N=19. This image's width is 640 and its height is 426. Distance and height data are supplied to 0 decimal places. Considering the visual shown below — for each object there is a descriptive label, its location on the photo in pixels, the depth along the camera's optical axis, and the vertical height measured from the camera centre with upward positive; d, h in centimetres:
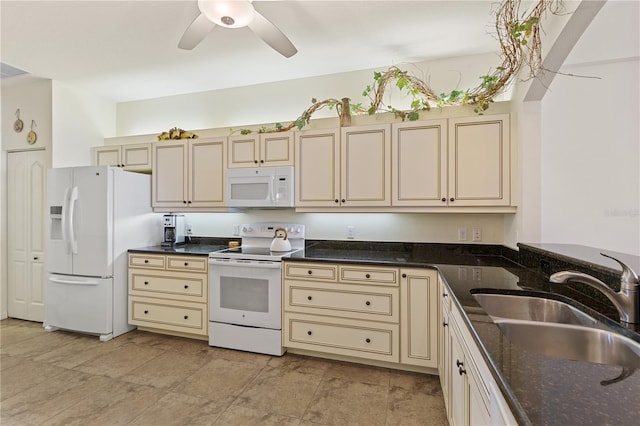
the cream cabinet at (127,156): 361 +66
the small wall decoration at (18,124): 374 +105
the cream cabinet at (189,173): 334 +43
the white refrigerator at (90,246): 318 -37
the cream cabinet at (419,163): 266 +43
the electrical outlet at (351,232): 323 -21
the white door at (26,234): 372 -28
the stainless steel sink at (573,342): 105 -48
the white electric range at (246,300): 277 -82
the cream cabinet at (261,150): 309 +64
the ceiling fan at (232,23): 183 +122
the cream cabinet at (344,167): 281 +43
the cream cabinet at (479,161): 253 +43
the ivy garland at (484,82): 193 +108
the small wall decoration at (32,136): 367 +89
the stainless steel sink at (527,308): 146 -47
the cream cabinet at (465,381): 88 -64
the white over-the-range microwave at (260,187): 305 +25
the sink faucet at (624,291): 114 -29
